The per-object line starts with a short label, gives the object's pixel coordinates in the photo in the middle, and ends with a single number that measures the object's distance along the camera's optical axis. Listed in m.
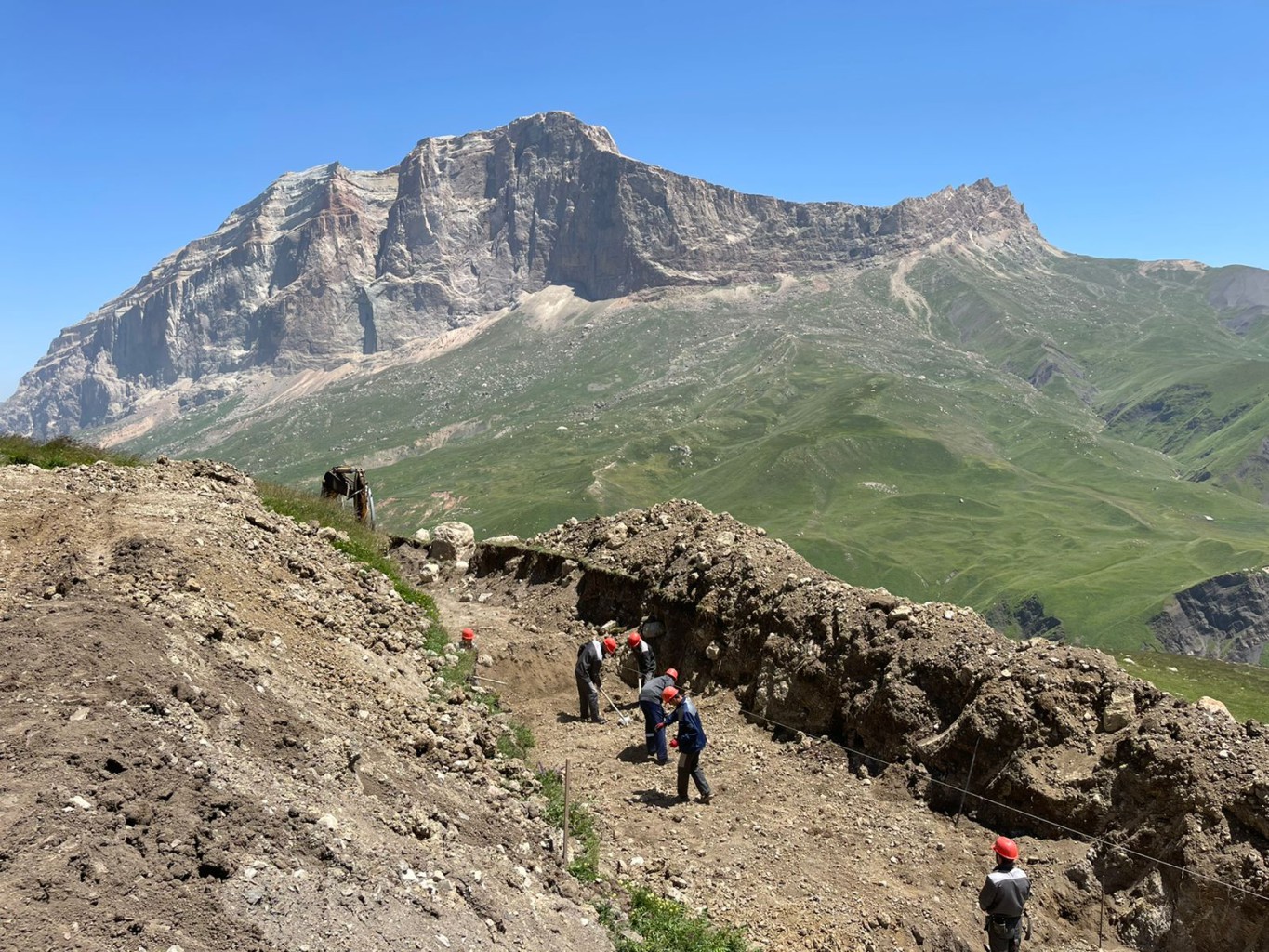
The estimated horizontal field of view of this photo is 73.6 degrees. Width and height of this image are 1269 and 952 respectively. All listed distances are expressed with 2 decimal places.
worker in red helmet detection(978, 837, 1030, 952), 11.37
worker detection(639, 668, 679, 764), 16.97
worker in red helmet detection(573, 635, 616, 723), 19.25
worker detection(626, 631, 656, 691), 19.95
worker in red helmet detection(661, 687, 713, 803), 15.02
